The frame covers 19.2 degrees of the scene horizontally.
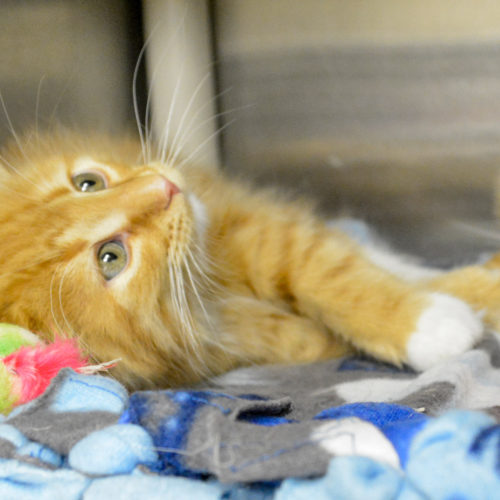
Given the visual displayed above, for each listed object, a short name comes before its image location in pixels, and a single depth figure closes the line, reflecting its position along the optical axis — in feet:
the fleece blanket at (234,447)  1.56
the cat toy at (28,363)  1.85
